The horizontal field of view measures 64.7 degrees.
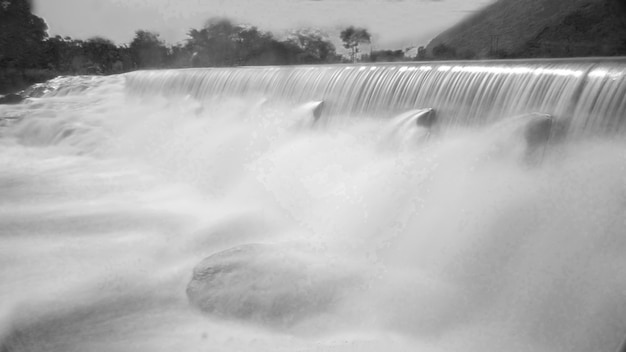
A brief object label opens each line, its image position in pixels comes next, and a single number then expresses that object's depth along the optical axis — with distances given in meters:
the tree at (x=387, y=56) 33.28
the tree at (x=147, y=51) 53.91
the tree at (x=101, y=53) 50.91
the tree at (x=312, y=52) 46.61
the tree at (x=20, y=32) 48.44
